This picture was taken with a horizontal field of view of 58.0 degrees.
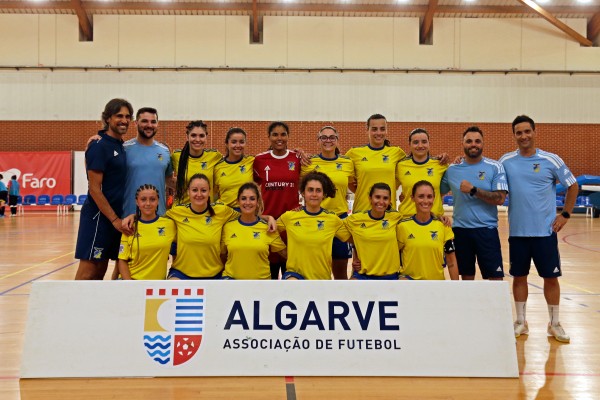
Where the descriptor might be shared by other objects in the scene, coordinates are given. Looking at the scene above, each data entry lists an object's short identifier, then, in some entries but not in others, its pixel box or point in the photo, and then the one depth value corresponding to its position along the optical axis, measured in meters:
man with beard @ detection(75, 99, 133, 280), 4.15
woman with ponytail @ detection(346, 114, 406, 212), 5.03
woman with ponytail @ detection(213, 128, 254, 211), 4.78
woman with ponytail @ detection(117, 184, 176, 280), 4.16
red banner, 22.11
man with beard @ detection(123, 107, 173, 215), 4.48
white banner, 3.46
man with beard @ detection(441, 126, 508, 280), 4.69
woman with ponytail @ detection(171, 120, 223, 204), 4.72
